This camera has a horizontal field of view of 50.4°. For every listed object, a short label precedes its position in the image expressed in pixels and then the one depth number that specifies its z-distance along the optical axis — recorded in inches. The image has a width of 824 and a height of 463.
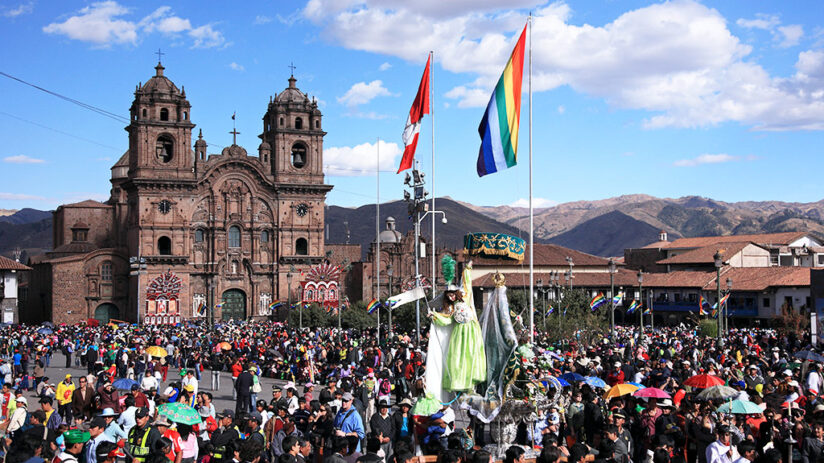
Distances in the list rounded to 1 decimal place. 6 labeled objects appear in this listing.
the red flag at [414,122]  913.5
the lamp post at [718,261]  960.8
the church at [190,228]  2486.5
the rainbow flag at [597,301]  1547.7
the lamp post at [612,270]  1303.4
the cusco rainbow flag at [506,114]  719.1
